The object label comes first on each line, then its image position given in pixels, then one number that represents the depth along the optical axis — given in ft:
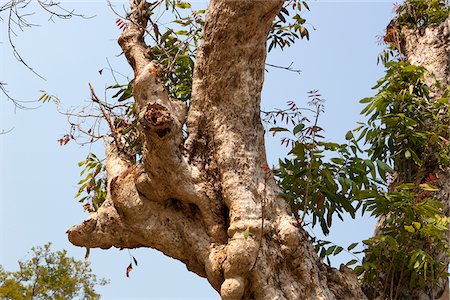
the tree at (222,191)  11.14
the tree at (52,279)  31.78
